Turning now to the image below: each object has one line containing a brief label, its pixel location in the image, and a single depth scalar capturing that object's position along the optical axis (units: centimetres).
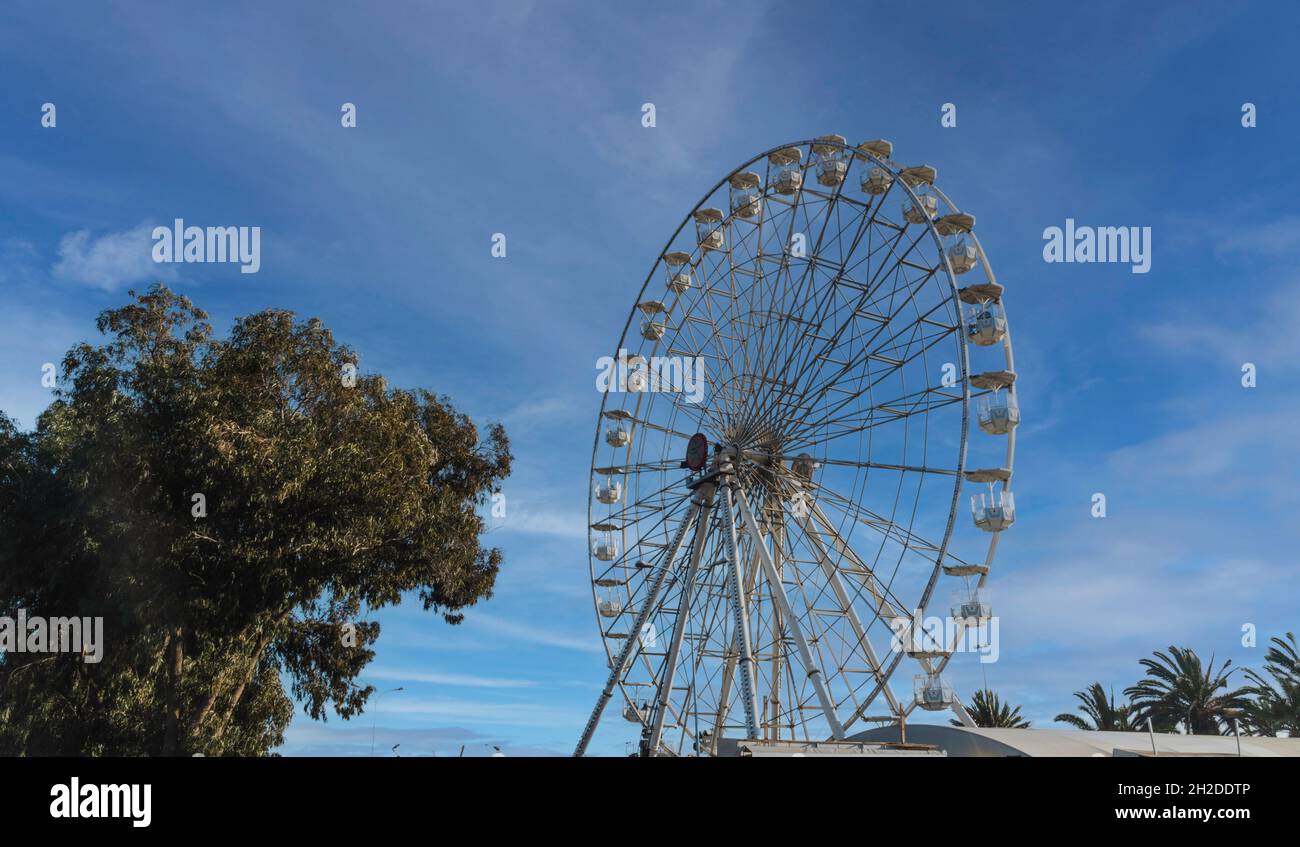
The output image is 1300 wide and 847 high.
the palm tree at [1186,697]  4175
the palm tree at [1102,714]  4553
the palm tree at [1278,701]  3806
